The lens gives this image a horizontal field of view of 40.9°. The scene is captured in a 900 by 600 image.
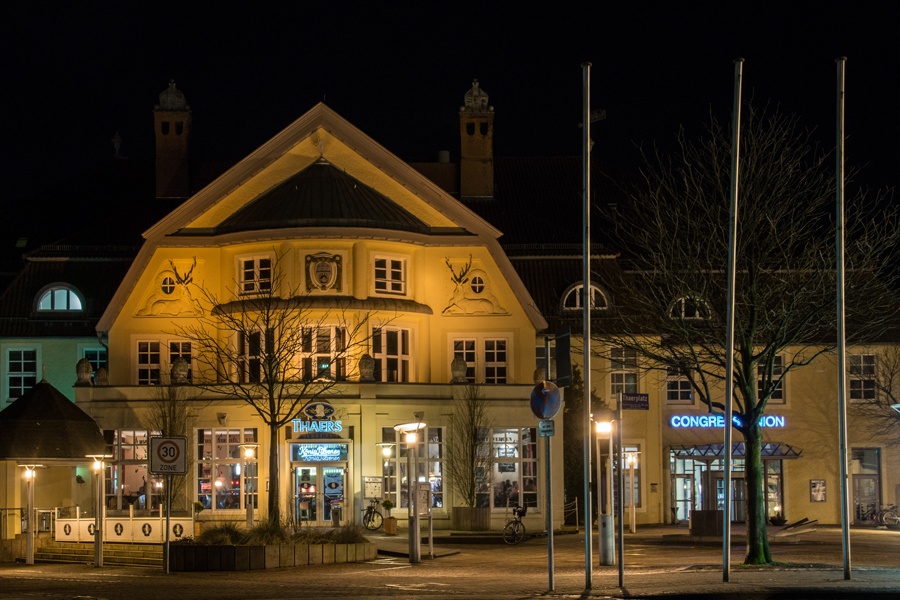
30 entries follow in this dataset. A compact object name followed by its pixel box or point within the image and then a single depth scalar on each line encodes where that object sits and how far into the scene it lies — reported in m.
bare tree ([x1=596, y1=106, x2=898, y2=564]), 22.59
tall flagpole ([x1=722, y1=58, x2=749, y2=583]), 18.95
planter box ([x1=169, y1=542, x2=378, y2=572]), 22.83
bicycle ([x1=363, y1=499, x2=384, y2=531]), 35.22
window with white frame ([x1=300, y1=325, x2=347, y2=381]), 36.50
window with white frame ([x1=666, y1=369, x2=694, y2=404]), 43.78
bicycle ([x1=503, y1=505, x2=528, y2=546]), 32.94
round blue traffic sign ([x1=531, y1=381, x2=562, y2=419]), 16.39
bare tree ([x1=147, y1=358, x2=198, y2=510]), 36.41
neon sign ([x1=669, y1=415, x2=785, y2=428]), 43.31
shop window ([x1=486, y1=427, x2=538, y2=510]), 37.47
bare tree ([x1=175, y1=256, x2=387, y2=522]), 34.84
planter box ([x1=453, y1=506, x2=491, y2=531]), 36.09
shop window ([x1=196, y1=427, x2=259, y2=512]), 36.66
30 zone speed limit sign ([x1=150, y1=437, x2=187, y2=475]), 21.63
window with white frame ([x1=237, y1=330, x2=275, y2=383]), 36.02
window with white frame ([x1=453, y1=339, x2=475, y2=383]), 39.59
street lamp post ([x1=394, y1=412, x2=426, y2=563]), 24.70
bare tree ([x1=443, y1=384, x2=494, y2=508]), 36.72
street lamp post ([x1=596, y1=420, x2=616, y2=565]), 21.89
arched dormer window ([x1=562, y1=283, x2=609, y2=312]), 42.09
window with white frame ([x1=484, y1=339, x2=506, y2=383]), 39.69
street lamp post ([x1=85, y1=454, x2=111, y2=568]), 24.84
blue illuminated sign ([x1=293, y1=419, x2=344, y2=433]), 35.19
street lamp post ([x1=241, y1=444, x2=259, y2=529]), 36.50
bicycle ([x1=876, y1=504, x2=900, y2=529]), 41.09
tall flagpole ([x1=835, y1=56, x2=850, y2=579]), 19.20
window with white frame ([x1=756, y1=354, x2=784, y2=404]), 42.94
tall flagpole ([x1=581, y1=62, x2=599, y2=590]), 17.08
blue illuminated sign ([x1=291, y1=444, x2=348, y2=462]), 35.75
